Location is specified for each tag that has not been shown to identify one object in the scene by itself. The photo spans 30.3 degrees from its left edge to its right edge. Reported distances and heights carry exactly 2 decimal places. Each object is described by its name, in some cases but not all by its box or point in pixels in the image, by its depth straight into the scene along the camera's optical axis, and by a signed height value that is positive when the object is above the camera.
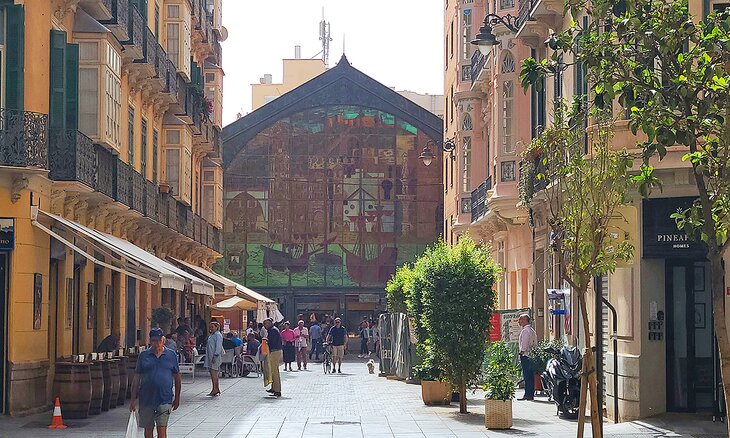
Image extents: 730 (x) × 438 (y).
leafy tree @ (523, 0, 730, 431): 11.42 +2.00
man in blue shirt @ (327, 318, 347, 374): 43.81 -0.92
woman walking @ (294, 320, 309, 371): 49.16 -1.13
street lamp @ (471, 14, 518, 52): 27.91 +5.67
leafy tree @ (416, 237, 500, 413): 24.48 +0.01
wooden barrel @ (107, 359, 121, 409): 24.53 -1.24
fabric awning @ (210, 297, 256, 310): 47.47 +0.33
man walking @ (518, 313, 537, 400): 28.22 -0.84
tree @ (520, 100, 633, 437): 15.12 +1.23
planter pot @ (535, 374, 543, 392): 29.90 -1.58
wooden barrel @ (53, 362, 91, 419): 22.00 -1.22
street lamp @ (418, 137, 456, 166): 46.56 +6.00
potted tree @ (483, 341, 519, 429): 21.38 -1.34
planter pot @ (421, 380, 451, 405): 27.03 -1.60
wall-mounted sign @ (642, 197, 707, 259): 21.22 +1.25
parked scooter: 22.97 -1.19
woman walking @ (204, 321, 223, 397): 30.92 -0.98
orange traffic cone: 20.72 -1.62
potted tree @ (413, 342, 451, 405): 26.44 -1.43
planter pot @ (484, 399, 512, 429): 21.36 -1.58
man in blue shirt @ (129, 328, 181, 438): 15.62 -0.85
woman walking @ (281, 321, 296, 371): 45.59 -1.09
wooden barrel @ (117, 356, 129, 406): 25.42 -1.28
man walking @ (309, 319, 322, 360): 56.69 -1.06
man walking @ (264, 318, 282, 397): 30.75 -1.02
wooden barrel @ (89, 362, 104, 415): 22.98 -1.27
